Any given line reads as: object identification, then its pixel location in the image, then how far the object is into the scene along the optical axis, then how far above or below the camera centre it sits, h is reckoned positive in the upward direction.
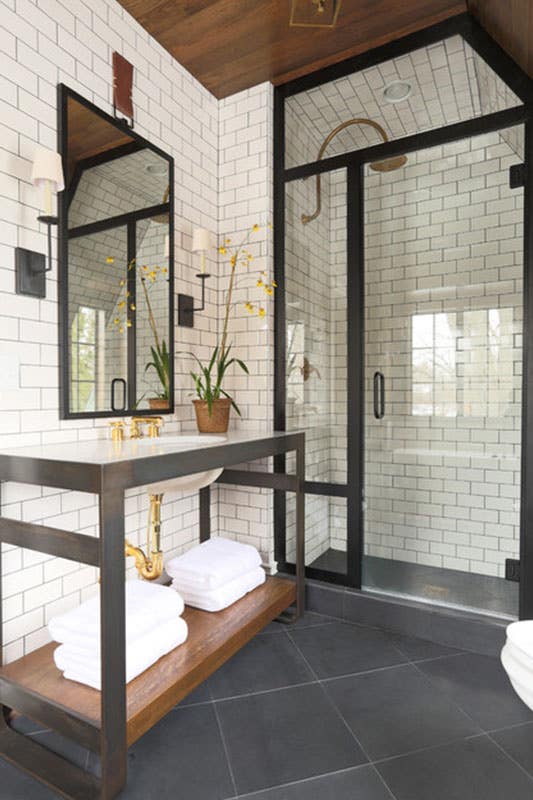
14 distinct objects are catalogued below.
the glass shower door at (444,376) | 2.29 +0.07
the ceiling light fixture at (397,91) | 2.44 +1.53
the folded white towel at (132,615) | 1.53 -0.77
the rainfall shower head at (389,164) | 2.48 +1.18
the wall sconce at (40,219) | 1.64 +0.60
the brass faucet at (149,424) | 2.01 -0.15
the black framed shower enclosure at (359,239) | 2.13 +0.79
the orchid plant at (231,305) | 2.64 +0.48
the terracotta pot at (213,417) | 2.41 -0.14
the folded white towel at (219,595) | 2.09 -0.92
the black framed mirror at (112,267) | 1.91 +0.54
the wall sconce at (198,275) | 2.46 +0.59
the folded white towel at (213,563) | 2.12 -0.80
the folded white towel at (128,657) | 1.50 -0.87
